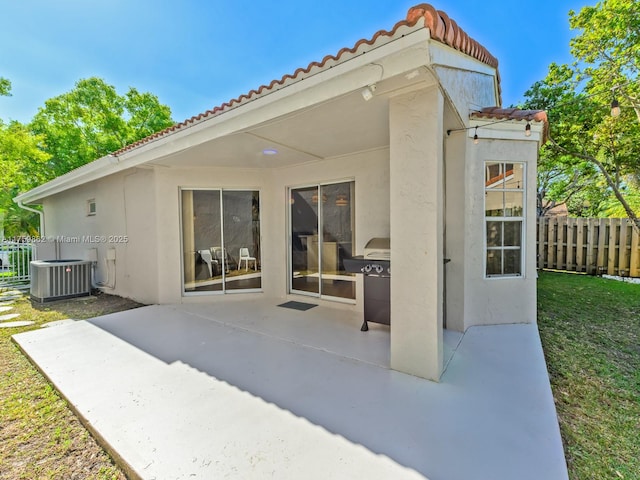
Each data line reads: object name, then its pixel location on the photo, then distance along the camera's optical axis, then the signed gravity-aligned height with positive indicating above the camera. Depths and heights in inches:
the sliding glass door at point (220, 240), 293.7 -7.6
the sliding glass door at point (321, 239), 264.1 -6.7
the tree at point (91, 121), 770.2 +323.5
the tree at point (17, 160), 480.7 +139.2
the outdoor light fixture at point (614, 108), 140.4 +59.2
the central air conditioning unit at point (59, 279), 307.3 -50.1
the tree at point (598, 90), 365.1 +196.3
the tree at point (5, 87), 494.0 +250.1
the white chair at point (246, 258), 305.7 -26.9
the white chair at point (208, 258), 299.3 -26.0
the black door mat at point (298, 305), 262.2 -67.8
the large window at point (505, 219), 214.5 +8.8
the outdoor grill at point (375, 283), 181.9 -34.2
